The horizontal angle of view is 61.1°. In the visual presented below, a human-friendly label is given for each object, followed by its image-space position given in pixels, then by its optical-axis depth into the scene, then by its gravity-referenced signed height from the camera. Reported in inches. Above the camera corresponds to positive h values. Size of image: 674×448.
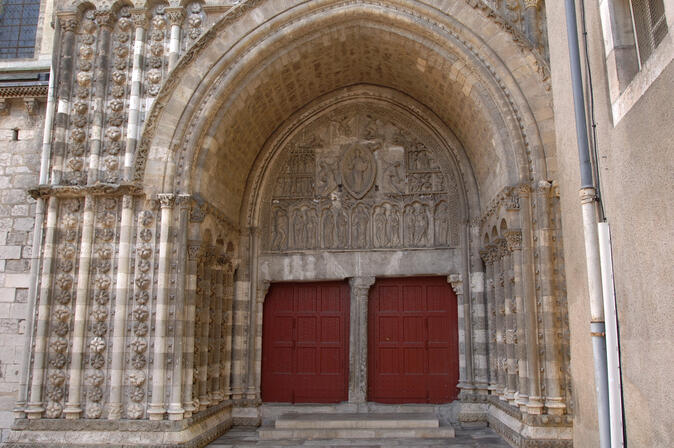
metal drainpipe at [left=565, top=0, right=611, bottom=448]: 174.1 +27.8
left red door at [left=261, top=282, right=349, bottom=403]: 408.5 -11.2
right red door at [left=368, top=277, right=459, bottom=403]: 401.7 -9.9
